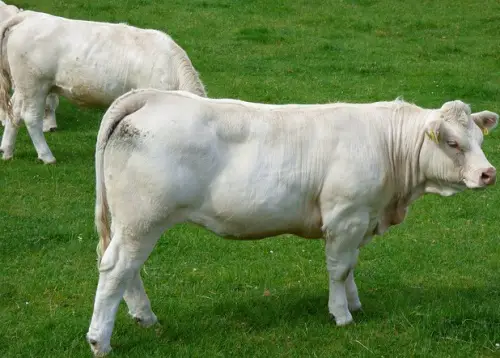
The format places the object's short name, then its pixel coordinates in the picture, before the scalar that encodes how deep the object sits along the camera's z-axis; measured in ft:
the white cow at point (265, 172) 33.94
